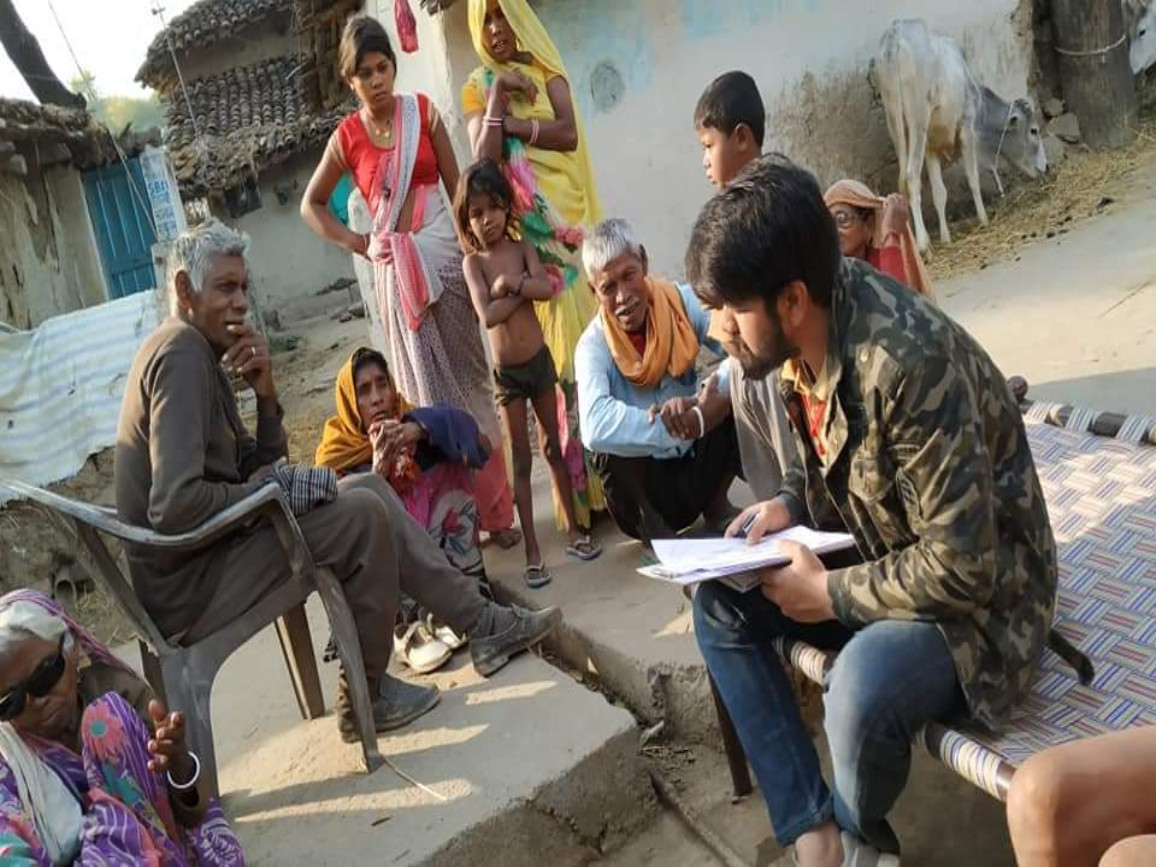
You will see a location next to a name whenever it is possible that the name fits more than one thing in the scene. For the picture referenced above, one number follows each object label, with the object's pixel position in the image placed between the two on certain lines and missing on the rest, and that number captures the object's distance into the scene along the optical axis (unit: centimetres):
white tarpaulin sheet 678
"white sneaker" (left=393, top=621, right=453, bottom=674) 320
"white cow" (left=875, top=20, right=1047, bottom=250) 784
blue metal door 1112
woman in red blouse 391
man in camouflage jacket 164
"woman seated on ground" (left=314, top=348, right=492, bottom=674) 330
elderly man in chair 248
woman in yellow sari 391
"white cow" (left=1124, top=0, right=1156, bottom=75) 898
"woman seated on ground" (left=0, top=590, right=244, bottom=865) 188
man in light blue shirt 321
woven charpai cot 171
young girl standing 355
